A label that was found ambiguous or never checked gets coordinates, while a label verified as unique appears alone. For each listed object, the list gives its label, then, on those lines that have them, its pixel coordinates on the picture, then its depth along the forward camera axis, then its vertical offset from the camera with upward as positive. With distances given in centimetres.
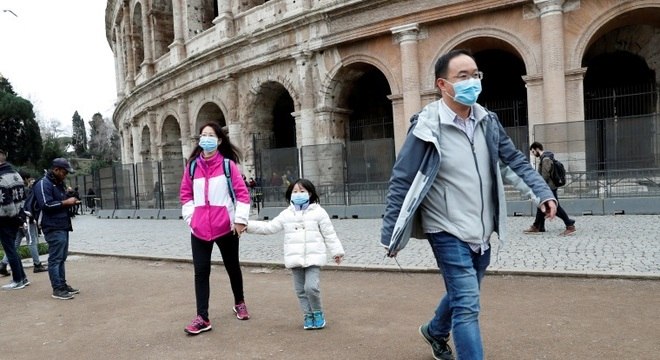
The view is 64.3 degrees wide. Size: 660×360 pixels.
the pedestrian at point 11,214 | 703 -38
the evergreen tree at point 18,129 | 4138 +457
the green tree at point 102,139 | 8075 +712
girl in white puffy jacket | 464 -64
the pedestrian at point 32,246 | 836 -102
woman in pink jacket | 477 -28
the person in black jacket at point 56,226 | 650 -53
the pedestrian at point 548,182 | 908 -42
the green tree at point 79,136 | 7938 +798
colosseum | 1497 +334
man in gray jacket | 310 -13
